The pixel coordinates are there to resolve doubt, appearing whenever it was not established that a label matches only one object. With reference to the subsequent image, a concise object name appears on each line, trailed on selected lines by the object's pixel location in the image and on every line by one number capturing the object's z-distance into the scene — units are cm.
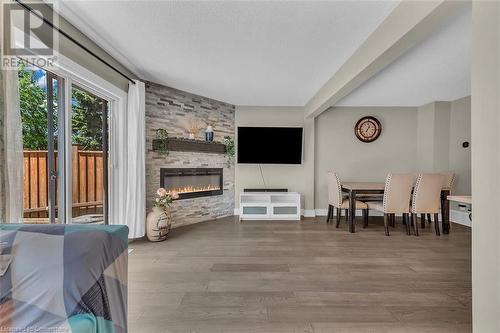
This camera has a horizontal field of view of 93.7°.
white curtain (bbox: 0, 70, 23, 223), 147
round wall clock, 483
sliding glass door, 197
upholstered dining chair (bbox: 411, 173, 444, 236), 350
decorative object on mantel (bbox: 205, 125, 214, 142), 435
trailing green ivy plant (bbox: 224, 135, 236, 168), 473
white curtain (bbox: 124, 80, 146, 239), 312
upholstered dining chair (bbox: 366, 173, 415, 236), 353
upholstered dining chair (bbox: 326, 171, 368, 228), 392
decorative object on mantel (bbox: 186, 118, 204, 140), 418
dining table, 370
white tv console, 448
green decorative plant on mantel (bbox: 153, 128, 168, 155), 369
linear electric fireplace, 392
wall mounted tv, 470
